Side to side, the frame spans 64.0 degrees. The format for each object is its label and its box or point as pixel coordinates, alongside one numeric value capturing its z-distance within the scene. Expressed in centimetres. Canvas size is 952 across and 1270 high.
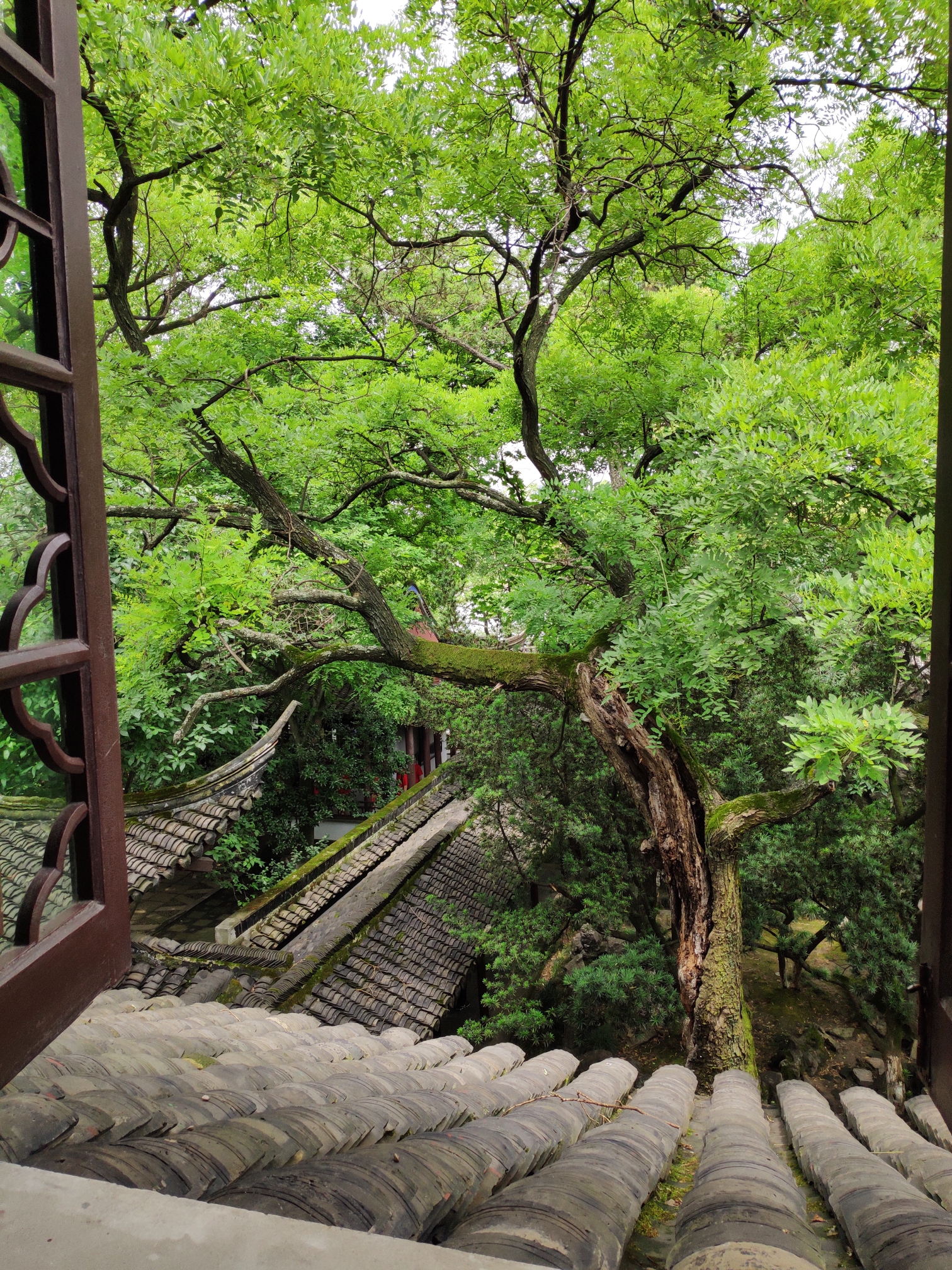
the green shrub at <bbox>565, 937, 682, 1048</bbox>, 691
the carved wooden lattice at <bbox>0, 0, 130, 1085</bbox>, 133
